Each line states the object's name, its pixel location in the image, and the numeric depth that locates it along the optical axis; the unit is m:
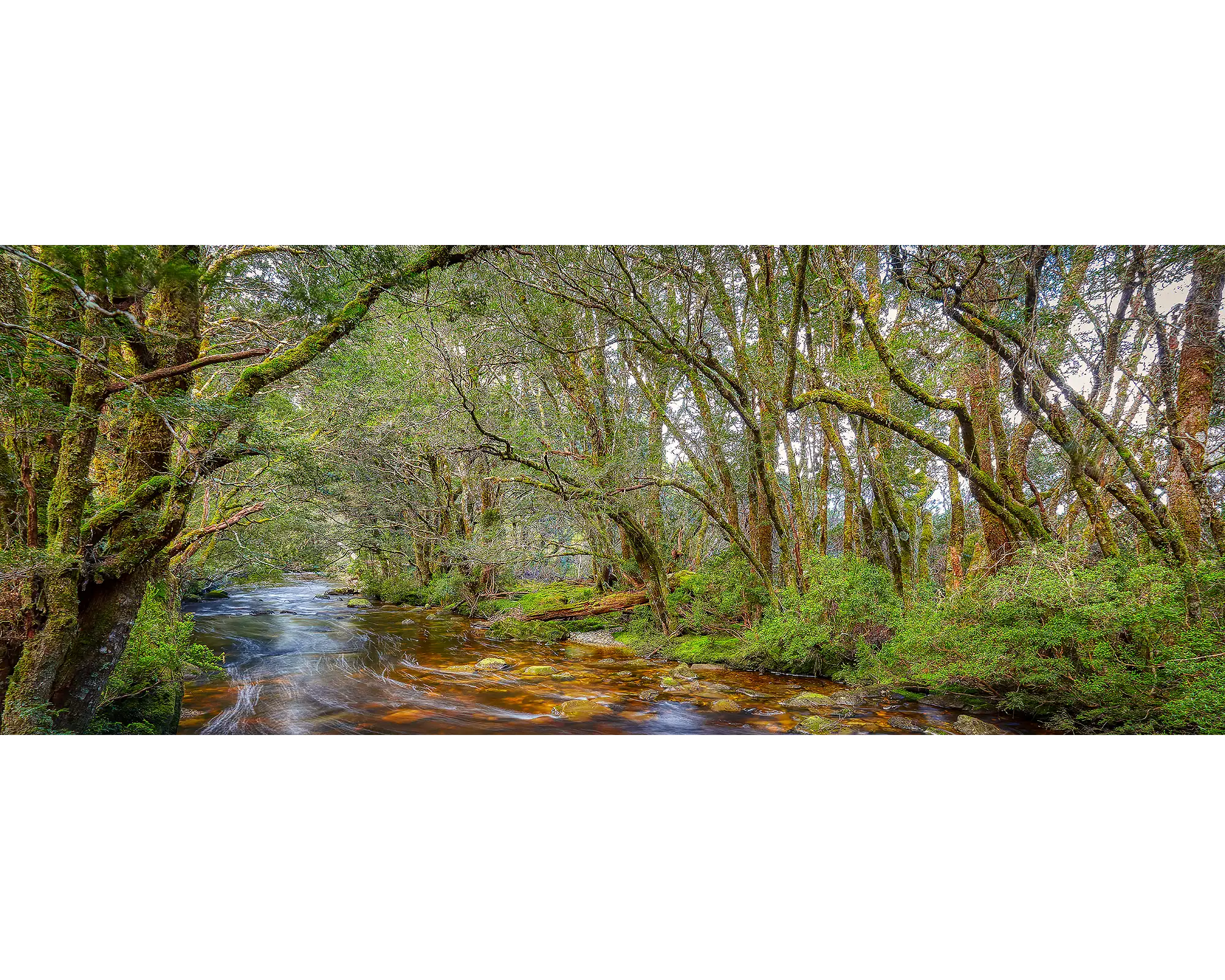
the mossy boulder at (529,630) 8.50
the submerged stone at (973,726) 3.84
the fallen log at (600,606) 8.76
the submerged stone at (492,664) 6.41
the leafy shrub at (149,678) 3.53
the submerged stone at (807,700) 4.71
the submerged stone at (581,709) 4.48
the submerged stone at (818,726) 4.01
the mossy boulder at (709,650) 6.19
